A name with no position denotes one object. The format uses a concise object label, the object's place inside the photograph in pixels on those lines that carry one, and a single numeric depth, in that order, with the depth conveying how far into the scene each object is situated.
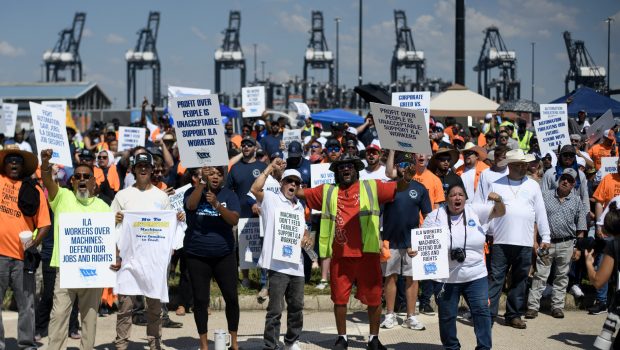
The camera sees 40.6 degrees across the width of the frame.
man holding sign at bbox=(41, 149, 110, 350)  7.36
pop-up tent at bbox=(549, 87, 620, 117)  19.66
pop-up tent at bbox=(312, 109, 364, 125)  25.08
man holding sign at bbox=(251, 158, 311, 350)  7.92
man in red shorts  7.89
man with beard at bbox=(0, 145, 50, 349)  7.38
